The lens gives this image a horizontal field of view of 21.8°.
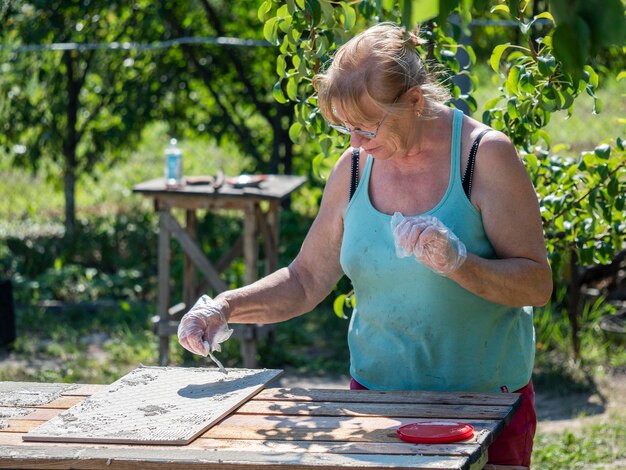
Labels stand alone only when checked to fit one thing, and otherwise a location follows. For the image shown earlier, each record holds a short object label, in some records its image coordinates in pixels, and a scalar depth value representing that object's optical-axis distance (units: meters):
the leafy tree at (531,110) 4.24
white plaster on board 3.22
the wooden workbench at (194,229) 8.28
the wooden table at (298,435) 2.96
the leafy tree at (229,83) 11.60
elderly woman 3.60
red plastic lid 3.09
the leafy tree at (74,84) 11.35
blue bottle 8.41
